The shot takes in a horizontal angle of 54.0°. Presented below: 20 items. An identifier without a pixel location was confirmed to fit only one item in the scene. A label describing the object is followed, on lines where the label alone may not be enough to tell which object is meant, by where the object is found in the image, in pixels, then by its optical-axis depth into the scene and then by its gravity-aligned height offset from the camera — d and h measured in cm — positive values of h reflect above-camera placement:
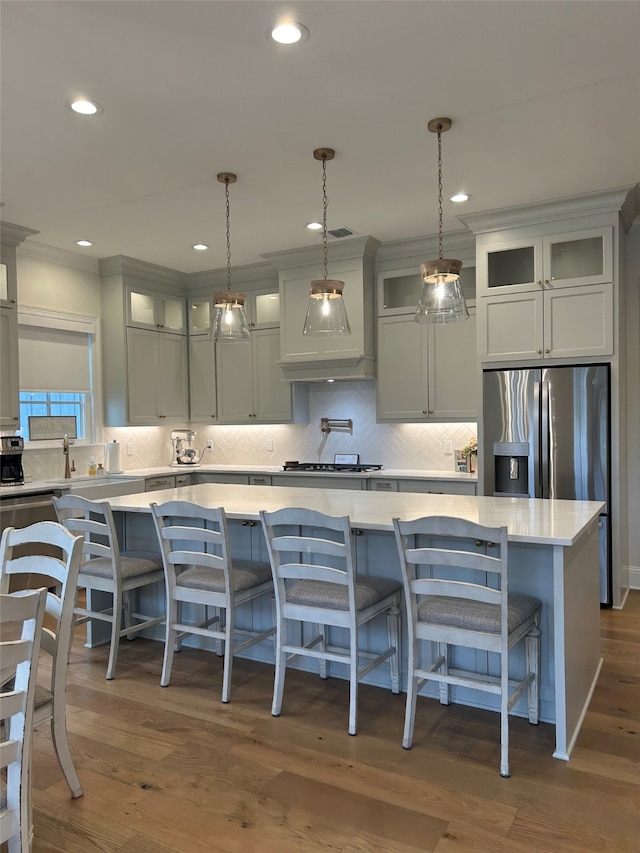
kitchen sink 476 -47
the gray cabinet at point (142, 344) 582 +81
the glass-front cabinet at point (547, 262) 432 +115
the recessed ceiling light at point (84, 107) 289 +151
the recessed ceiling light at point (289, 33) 234 +149
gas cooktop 557 -38
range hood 538 +99
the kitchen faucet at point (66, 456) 541 -23
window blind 534 +62
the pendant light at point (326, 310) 325 +60
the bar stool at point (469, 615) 235 -77
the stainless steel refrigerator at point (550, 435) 434 -10
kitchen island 245 -60
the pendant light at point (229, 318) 351 +61
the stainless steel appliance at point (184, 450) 662 -24
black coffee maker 486 -24
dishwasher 450 -61
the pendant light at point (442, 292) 299 +63
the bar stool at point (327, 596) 267 -77
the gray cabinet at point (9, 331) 476 +76
